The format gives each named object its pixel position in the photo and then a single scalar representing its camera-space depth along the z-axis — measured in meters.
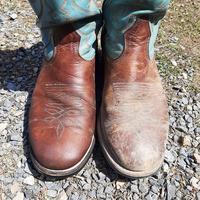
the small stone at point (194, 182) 0.34
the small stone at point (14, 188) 0.33
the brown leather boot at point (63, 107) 0.32
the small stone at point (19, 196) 0.32
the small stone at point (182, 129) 0.41
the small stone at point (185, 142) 0.39
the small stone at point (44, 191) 0.33
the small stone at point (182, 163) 0.37
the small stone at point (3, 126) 0.40
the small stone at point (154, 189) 0.34
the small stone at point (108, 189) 0.34
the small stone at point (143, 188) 0.34
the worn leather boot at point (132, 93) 0.32
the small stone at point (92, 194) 0.33
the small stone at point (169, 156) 0.37
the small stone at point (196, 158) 0.37
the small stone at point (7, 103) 0.44
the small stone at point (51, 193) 0.33
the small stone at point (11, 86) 0.47
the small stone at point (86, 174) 0.35
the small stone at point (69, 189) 0.33
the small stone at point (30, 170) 0.35
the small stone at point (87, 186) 0.34
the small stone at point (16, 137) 0.38
